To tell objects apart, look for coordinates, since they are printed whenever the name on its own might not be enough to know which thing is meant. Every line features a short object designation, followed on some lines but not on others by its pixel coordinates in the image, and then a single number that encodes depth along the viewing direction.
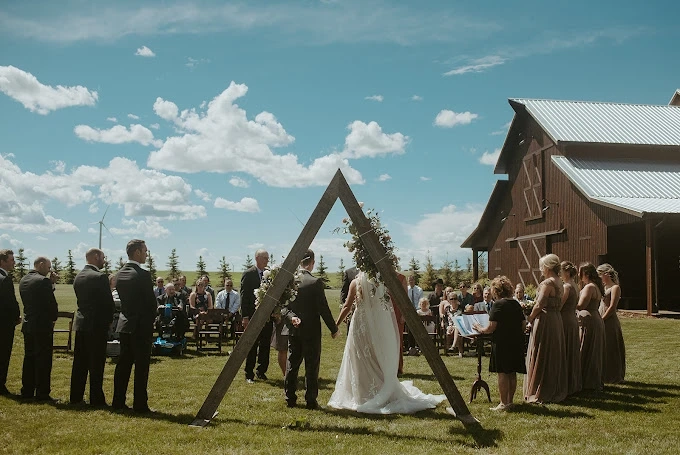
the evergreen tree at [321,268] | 74.85
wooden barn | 23.36
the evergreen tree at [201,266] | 81.60
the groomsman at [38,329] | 8.73
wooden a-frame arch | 7.40
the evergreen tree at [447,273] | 50.44
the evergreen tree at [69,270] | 83.03
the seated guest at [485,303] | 15.48
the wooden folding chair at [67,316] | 13.89
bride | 8.30
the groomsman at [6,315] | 9.23
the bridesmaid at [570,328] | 9.02
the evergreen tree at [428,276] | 49.26
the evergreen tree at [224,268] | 73.25
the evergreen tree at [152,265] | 77.04
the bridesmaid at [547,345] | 8.57
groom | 8.33
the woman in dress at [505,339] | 7.96
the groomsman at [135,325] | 7.84
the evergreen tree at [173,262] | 85.69
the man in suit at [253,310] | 10.69
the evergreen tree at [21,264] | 81.96
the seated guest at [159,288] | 18.43
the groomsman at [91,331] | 8.30
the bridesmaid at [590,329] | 9.52
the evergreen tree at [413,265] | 63.13
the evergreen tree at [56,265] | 88.03
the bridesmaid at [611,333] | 9.93
